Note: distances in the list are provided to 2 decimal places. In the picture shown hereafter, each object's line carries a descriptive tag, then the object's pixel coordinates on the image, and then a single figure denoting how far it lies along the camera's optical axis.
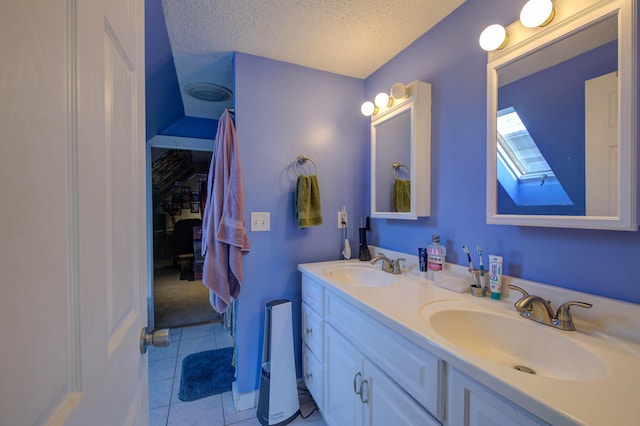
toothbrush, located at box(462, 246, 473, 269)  1.24
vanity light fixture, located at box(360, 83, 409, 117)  1.61
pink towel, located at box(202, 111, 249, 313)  1.68
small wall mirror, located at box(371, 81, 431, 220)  1.55
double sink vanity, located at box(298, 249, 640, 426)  0.59
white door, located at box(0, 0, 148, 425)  0.28
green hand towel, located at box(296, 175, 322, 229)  1.85
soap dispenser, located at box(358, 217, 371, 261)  1.98
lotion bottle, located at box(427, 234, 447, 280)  1.40
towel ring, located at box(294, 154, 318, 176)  1.94
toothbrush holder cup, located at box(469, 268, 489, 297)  1.18
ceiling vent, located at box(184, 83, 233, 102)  2.30
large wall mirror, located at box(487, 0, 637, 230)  0.82
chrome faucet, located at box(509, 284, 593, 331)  0.87
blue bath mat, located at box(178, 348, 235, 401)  1.94
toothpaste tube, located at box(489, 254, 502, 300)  1.13
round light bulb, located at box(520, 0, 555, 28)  0.97
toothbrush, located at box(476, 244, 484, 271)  1.21
